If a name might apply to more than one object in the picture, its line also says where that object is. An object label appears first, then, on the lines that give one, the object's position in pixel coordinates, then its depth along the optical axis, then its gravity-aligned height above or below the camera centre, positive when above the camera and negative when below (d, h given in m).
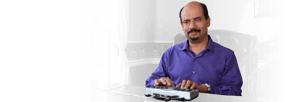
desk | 1.02 -0.22
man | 1.55 -0.06
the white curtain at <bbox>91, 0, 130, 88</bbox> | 2.54 +0.13
